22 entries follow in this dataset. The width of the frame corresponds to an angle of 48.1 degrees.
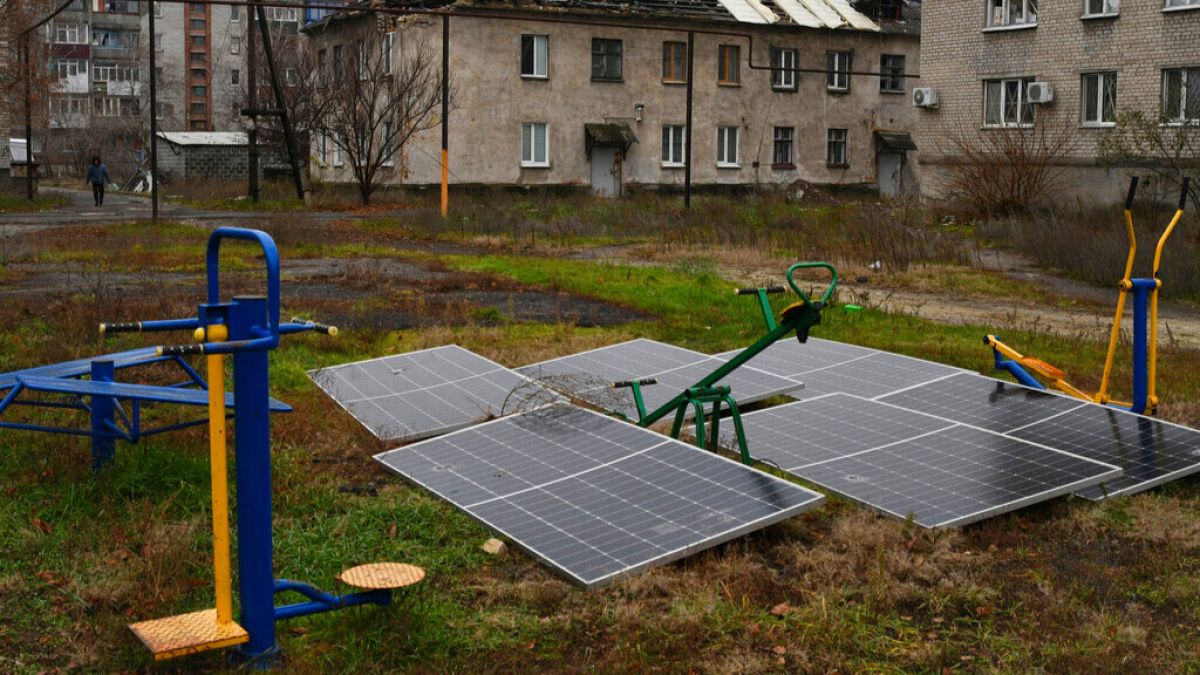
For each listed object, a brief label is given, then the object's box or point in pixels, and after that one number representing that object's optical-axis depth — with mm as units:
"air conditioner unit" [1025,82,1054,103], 34625
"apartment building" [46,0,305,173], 100000
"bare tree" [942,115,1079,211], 29406
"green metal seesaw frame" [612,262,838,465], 5883
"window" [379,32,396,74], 43344
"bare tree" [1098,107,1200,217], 25797
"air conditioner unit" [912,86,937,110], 38469
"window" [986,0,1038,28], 35781
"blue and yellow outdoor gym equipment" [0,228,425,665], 3957
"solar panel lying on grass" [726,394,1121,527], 6062
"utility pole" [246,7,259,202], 40094
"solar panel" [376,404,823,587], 5402
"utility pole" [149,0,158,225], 28280
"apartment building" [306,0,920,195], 43156
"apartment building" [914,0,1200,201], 32312
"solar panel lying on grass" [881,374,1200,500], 6574
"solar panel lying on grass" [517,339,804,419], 8234
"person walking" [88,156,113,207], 42531
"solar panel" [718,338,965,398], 8516
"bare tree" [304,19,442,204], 39500
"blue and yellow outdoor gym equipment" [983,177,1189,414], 7387
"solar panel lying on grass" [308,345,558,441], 7880
